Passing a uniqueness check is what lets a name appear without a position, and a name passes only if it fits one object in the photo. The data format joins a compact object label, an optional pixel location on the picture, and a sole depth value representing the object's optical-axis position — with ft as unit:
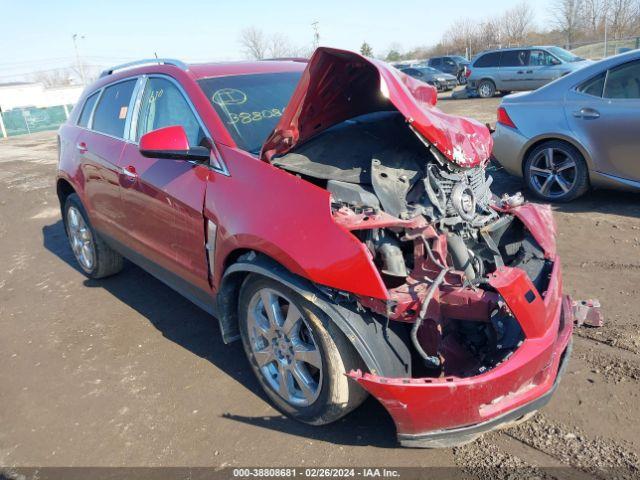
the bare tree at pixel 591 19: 154.71
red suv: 7.33
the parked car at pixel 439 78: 82.17
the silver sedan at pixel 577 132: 16.92
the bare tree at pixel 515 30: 182.39
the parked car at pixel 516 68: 59.26
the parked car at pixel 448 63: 98.07
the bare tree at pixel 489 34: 179.93
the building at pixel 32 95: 192.65
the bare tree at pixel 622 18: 141.18
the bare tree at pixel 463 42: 176.81
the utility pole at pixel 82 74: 215.72
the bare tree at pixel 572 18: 160.97
